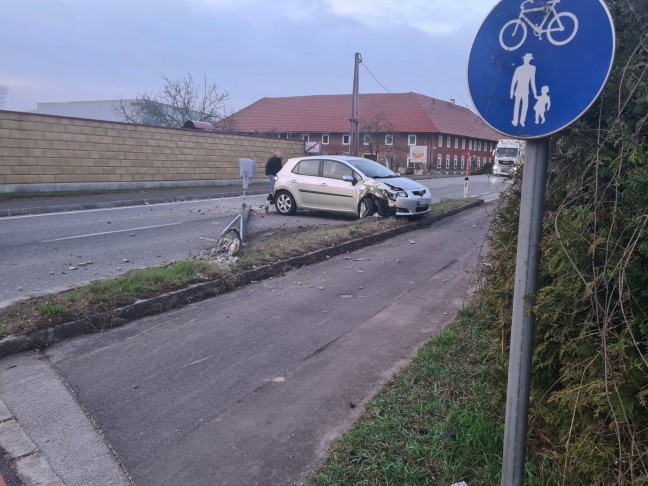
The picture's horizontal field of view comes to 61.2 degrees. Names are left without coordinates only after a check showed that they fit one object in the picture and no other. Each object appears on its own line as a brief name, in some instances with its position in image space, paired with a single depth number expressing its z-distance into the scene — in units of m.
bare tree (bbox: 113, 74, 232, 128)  45.38
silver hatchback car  13.61
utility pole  29.62
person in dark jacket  20.45
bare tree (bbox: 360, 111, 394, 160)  54.05
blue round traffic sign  2.07
